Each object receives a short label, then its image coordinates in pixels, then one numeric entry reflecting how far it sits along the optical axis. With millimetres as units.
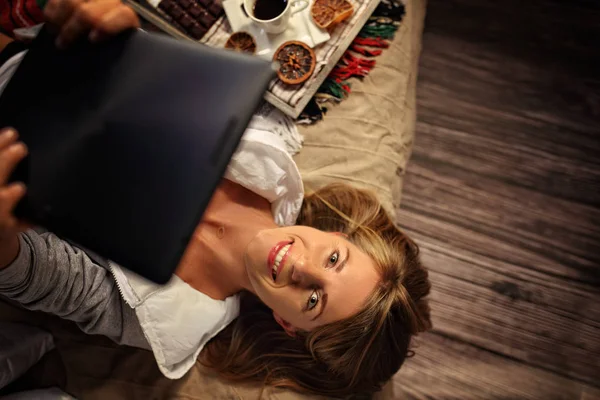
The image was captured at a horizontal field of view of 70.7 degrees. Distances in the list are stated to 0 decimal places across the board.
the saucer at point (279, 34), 1196
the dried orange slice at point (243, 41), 1187
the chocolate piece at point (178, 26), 1211
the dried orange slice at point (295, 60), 1176
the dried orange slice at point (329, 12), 1188
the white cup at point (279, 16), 1123
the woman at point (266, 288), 880
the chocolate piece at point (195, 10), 1199
